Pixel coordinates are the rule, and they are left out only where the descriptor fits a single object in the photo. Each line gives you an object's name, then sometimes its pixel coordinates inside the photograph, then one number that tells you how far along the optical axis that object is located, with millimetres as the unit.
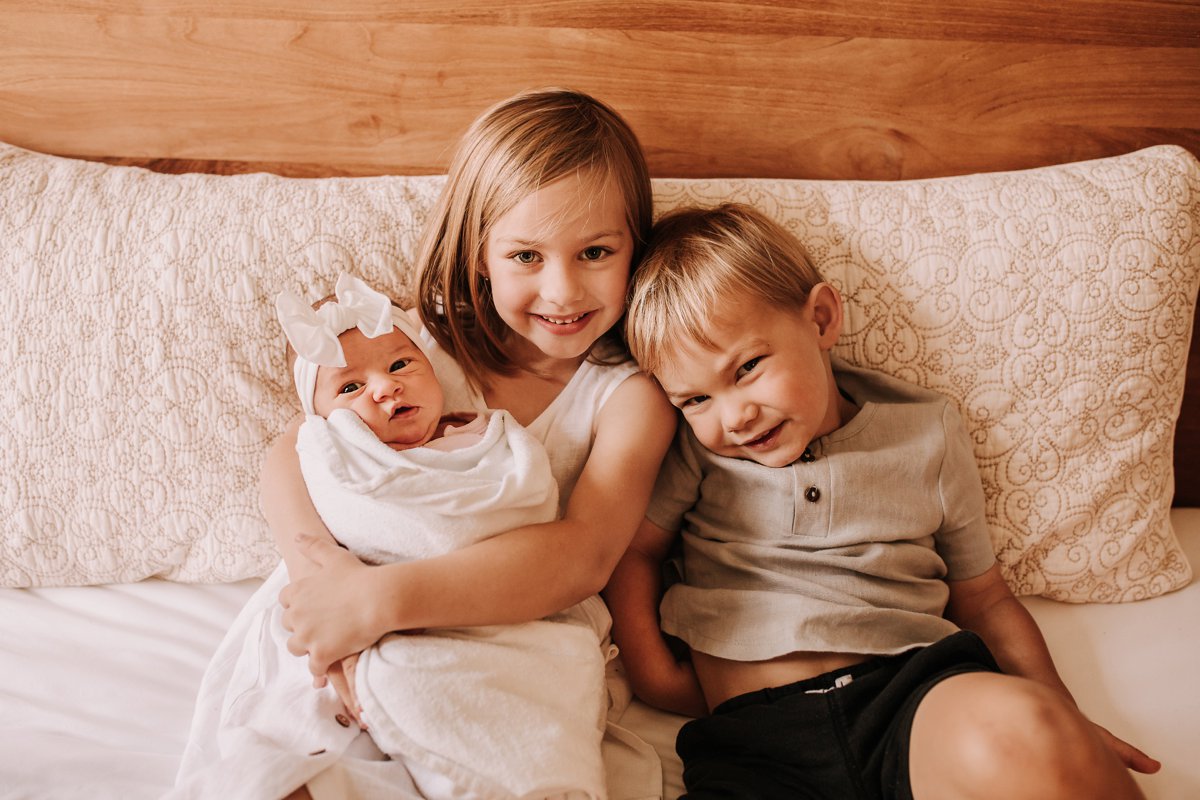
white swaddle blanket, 881
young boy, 990
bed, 1188
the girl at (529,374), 946
